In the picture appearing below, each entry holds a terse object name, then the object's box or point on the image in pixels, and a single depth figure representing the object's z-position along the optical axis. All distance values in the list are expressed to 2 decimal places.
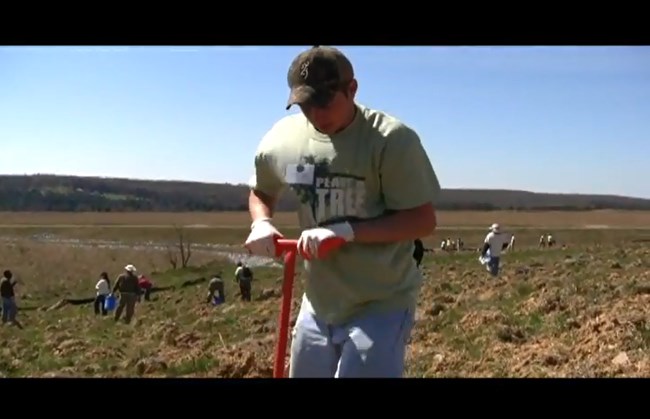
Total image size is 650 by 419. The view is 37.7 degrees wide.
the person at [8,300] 14.76
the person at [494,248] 14.02
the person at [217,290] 16.14
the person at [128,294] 15.01
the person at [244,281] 15.89
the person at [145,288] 19.25
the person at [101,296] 16.83
